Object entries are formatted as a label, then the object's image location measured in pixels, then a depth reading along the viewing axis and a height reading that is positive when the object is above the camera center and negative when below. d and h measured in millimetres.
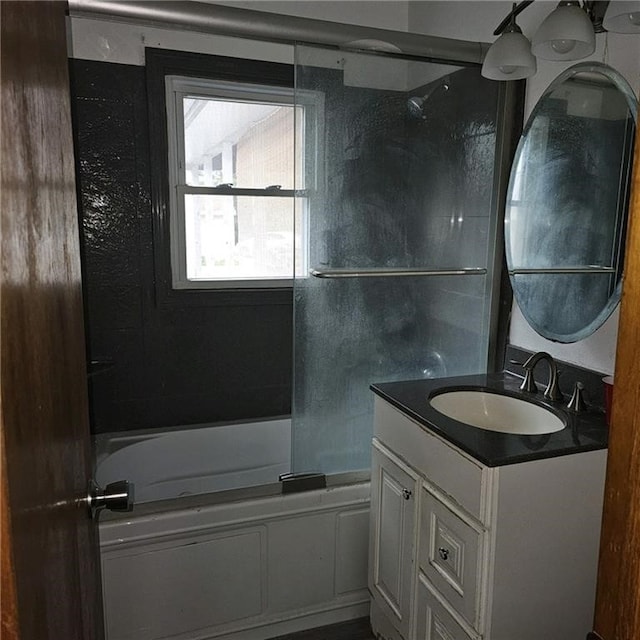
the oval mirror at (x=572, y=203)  1636 +145
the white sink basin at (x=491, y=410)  1696 -513
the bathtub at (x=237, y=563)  1748 -1048
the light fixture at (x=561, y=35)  1442 +579
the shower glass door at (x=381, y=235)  1885 +39
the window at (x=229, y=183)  2631 +300
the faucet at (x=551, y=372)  1684 -375
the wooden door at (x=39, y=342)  451 -103
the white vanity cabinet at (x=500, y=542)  1297 -725
